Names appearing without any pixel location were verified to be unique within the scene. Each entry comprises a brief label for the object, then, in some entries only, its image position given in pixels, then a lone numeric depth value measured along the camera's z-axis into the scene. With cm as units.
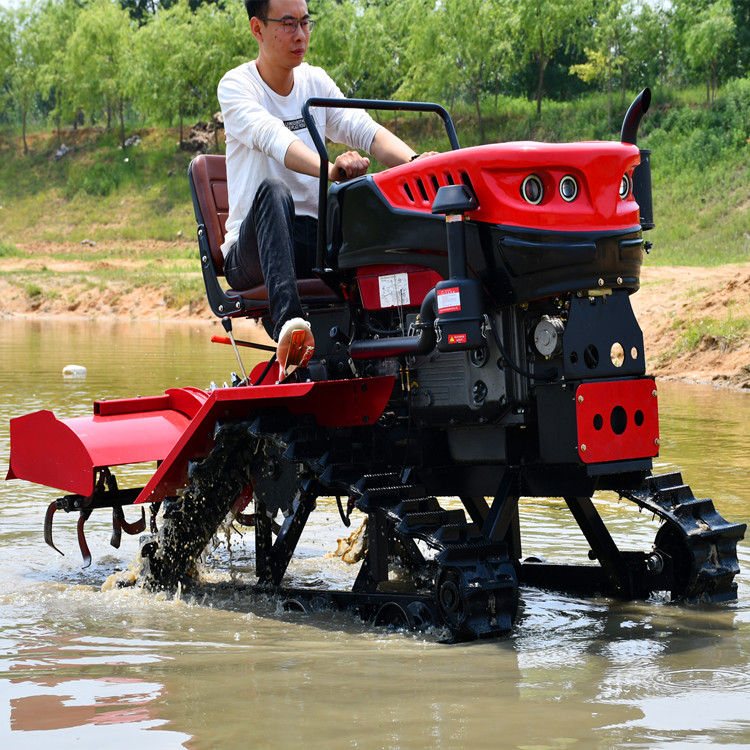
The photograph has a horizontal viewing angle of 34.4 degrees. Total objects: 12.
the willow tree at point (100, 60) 6134
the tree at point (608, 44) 4853
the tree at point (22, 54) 6625
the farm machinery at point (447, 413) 375
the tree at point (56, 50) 6281
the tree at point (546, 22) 4931
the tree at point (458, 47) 5103
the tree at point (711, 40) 4428
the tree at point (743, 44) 4638
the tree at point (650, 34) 4828
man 433
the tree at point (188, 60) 5725
